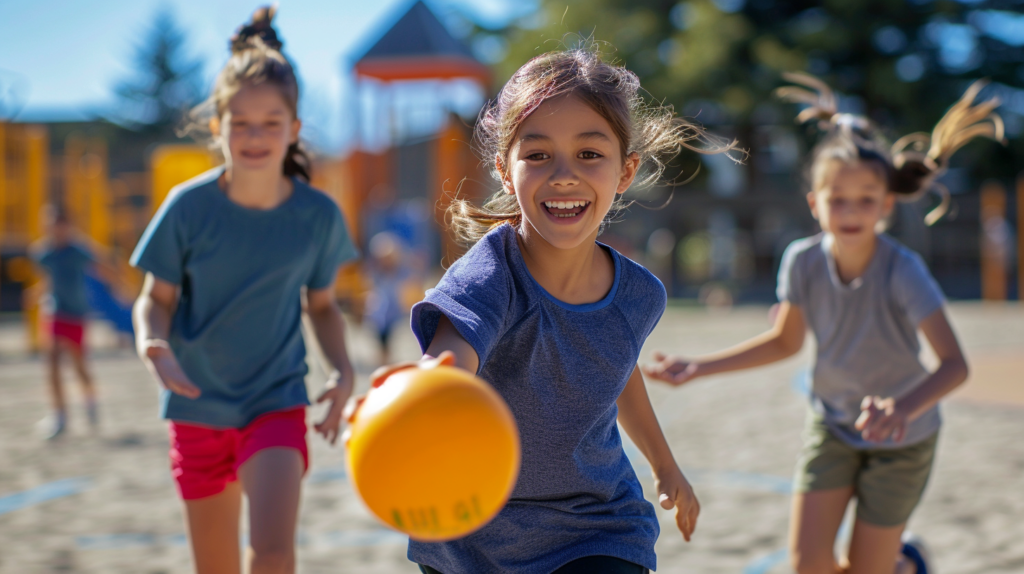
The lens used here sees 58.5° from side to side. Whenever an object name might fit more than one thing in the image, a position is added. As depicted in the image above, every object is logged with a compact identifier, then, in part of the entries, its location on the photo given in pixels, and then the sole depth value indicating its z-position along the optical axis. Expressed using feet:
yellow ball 4.53
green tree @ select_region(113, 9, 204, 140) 179.73
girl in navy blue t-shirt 6.67
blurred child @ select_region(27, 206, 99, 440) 25.09
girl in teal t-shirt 9.39
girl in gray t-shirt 10.43
